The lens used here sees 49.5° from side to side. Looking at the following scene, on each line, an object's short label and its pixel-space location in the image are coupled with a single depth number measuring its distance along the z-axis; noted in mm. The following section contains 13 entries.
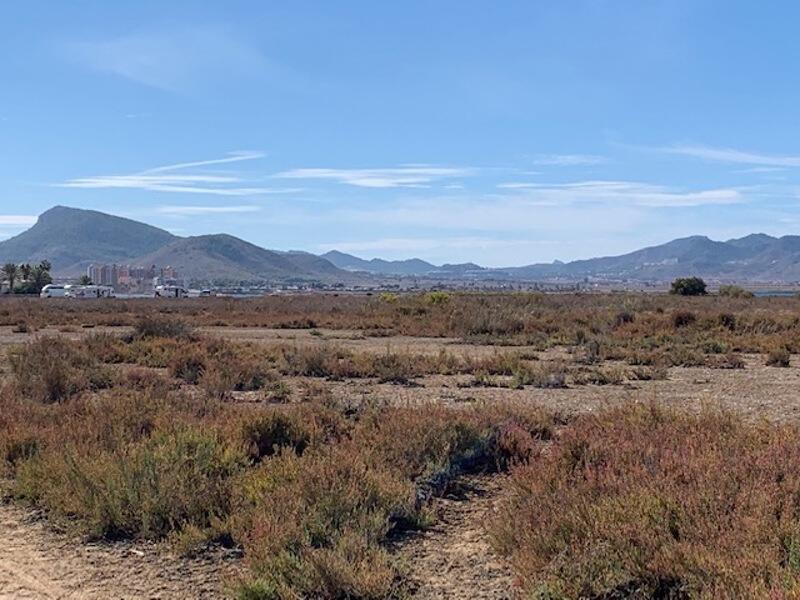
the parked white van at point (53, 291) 115875
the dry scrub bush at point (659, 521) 5641
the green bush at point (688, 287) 100294
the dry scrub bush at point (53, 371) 15881
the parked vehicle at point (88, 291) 124500
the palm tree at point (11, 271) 149625
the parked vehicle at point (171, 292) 138950
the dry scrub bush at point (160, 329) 30625
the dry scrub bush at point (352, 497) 6375
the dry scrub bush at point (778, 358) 24703
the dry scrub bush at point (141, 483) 8094
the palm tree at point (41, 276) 152062
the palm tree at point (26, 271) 156125
